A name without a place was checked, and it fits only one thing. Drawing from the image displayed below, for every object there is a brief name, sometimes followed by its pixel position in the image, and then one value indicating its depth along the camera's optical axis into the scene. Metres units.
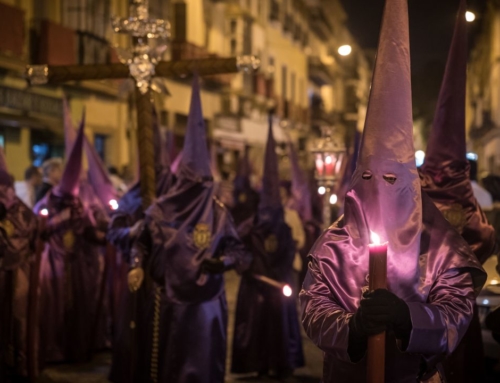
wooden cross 7.05
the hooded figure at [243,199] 10.43
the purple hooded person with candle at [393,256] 3.16
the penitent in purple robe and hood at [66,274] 8.73
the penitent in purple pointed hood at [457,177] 4.99
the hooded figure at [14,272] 6.89
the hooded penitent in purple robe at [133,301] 6.59
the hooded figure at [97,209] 9.21
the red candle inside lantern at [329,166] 8.40
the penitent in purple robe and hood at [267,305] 8.25
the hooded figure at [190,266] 6.33
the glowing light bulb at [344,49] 12.31
